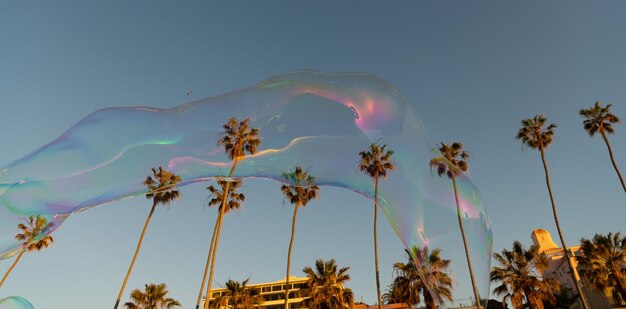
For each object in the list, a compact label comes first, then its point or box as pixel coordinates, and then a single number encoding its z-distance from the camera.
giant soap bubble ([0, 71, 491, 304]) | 5.61
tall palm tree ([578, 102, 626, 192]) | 34.91
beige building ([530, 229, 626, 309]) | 44.79
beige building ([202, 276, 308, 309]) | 84.44
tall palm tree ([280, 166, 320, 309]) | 36.51
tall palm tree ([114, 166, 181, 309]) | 34.19
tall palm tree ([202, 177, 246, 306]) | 35.28
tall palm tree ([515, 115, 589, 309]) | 35.97
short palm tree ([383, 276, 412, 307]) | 31.80
